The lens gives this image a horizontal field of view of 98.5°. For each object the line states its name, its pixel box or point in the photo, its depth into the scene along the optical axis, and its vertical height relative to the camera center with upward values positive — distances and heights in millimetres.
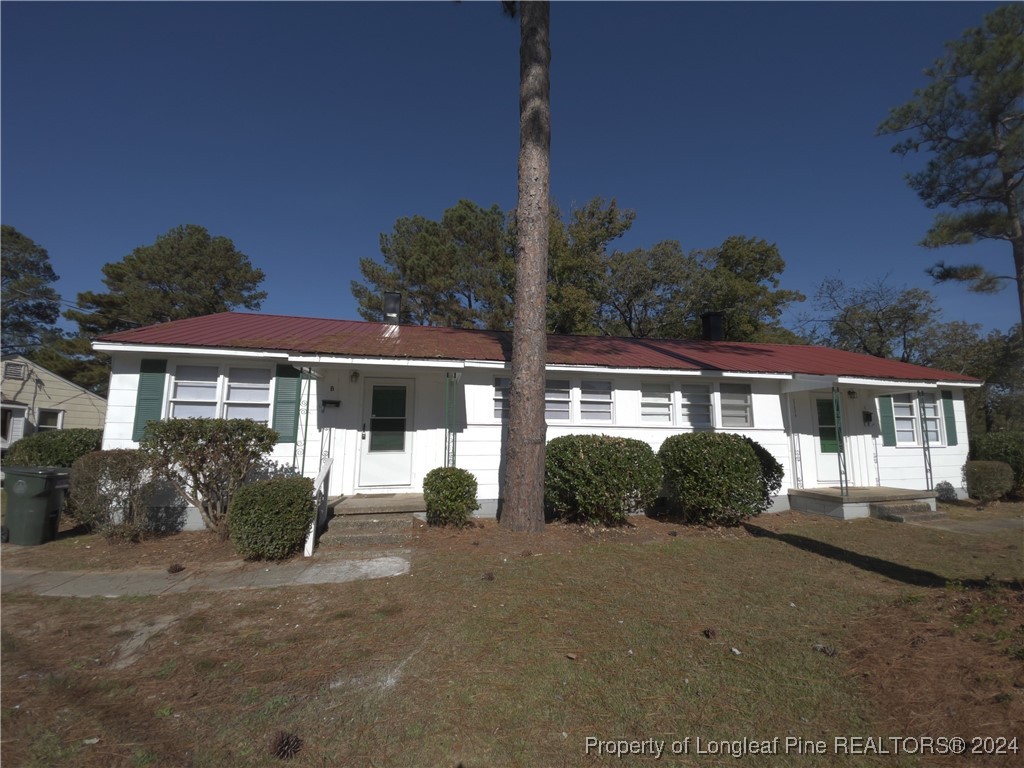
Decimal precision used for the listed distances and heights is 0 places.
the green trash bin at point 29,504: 6621 -1015
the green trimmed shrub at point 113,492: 6555 -827
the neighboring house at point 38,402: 15500 +1291
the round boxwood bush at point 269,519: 5840 -1068
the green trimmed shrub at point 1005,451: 11133 -126
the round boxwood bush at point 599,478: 7500 -616
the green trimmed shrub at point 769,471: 9148 -566
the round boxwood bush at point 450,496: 7312 -925
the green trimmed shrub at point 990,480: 10547 -823
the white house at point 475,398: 7949 +899
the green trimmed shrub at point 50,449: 8805 -253
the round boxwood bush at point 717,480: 7879 -657
